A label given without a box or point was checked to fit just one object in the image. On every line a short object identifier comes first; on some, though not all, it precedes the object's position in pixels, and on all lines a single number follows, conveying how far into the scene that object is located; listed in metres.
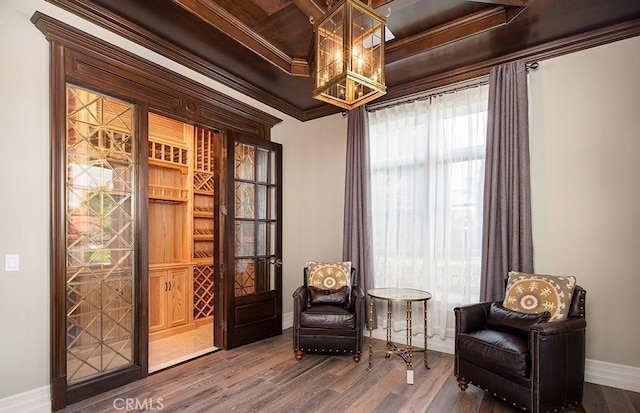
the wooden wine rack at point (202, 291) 4.58
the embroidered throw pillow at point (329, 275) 3.77
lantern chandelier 1.93
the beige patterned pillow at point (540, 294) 2.58
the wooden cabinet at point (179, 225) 4.17
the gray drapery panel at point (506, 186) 3.10
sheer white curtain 3.47
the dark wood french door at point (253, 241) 3.75
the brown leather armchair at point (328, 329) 3.28
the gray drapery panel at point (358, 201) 4.04
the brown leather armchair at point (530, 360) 2.21
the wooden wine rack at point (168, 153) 4.27
